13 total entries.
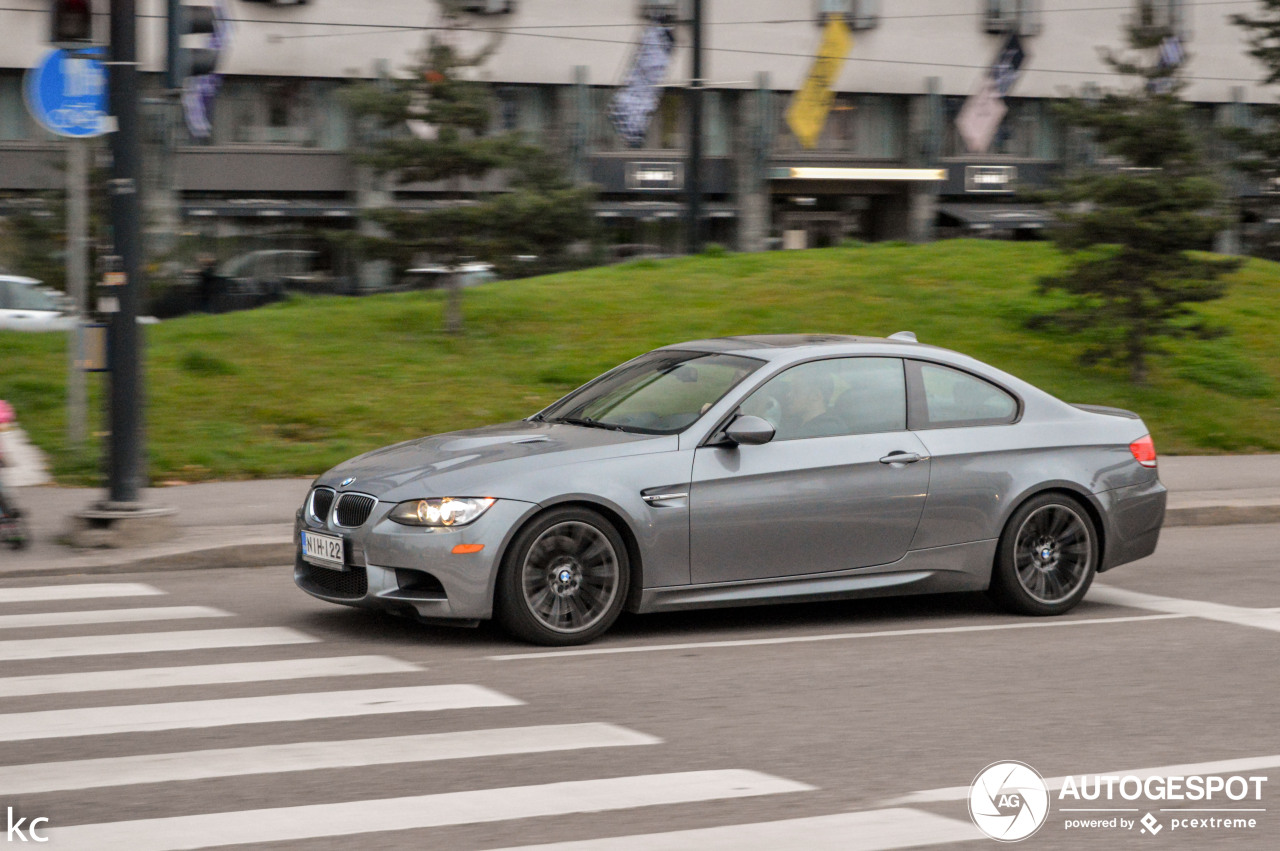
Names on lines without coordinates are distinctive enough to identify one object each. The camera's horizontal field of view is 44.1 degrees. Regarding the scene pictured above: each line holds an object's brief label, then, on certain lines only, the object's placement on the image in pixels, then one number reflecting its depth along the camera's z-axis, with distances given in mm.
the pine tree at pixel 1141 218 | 16609
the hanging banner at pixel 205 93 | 38500
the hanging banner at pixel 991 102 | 45875
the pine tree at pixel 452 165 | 17453
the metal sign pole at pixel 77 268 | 12938
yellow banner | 44188
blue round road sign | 11312
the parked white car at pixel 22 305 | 21969
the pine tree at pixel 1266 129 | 22234
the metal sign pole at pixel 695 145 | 25266
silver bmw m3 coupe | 7340
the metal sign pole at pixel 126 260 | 10305
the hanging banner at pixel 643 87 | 42406
